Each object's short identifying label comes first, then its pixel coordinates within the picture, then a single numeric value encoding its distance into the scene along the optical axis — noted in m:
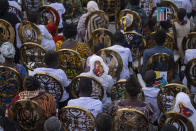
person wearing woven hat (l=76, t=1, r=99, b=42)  13.52
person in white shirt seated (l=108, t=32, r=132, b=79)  10.19
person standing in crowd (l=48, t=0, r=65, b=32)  15.03
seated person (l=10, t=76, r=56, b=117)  7.03
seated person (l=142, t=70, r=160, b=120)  8.10
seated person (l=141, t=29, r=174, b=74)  10.06
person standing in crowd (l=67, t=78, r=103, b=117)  7.03
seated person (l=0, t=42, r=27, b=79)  8.54
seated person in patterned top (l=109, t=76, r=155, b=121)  6.91
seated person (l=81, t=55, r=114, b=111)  8.52
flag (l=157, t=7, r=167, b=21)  11.10
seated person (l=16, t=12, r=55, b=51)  11.26
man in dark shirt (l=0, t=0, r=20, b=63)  10.89
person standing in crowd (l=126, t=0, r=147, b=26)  14.60
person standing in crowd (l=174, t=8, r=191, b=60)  12.69
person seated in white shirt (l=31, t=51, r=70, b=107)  8.37
